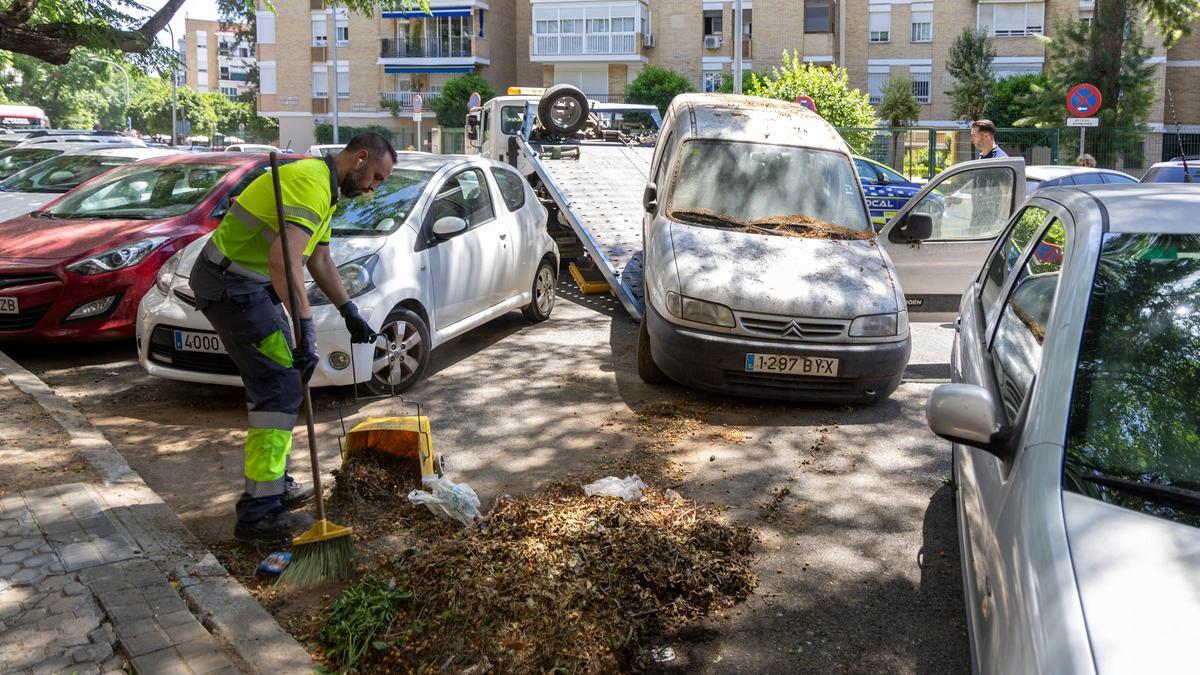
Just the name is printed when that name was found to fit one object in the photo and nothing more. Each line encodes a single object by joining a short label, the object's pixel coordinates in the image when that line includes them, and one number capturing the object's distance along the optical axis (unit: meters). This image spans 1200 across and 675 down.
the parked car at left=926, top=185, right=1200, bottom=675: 2.27
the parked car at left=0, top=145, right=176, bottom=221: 11.66
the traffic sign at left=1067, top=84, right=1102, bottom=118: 19.17
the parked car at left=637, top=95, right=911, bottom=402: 7.01
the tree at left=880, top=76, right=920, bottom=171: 42.47
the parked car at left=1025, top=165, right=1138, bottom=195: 11.16
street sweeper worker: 4.72
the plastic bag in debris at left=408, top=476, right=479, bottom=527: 4.90
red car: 8.27
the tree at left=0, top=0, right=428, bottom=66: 11.57
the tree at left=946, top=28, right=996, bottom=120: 42.66
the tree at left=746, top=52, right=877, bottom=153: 27.12
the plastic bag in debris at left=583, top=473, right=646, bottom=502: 5.14
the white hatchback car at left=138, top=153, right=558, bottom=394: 6.97
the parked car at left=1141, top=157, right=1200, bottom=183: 13.98
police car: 19.39
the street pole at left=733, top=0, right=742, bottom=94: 27.91
